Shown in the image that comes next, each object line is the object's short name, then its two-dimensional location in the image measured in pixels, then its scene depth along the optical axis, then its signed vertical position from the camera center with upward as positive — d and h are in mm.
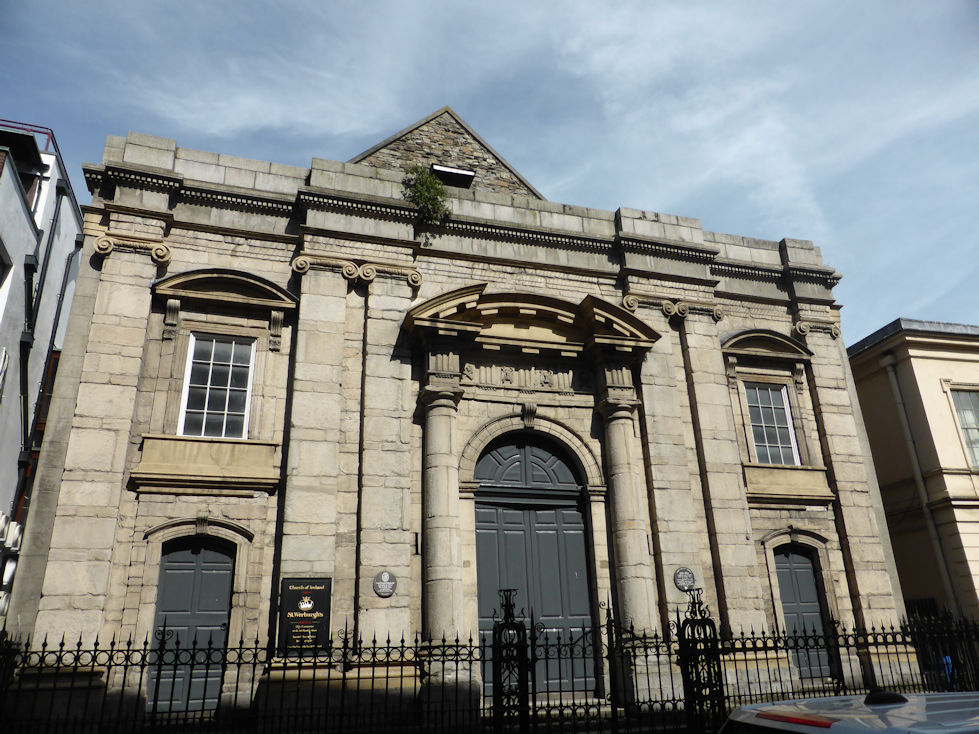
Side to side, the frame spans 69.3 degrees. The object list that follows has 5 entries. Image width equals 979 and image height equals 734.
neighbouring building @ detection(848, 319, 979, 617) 16766 +4465
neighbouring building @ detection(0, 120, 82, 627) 14719 +8246
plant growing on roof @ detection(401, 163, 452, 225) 14047 +8534
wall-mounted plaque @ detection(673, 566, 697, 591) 12594 +1113
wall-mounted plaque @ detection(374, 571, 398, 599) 11094 +1060
